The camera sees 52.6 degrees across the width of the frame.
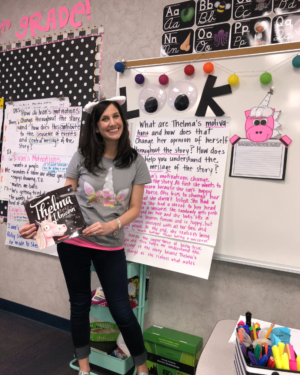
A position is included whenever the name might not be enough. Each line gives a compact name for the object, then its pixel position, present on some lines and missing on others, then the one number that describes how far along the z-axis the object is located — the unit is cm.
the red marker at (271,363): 60
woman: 146
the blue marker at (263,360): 60
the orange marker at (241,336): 70
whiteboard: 142
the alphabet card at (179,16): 165
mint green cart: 168
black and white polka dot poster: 201
